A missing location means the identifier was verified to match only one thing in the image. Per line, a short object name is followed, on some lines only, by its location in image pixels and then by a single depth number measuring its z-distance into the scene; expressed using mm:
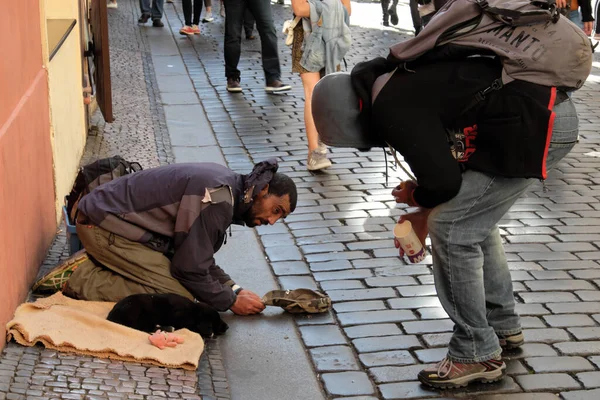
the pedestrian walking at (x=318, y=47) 7211
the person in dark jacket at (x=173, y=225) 4375
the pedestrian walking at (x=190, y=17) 13211
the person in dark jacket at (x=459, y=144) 3594
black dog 4305
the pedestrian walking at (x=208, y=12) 14711
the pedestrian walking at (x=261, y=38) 9805
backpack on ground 4961
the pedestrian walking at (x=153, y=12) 13922
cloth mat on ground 4055
